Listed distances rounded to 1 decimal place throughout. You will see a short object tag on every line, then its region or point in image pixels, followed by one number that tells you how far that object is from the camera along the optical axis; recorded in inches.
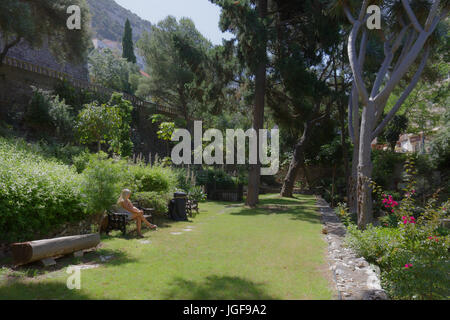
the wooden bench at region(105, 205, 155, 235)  264.8
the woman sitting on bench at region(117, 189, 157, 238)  263.4
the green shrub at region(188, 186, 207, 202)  458.4
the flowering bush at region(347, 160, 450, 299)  165.2
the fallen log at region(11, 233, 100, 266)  163.6
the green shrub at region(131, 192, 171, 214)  333.1
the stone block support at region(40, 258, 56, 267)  169.8
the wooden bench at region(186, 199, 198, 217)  402.9
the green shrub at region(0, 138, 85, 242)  176.6
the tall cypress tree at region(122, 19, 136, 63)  1734.7
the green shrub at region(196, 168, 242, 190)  662.5
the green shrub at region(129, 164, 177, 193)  369.4
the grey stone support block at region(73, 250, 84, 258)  193.2
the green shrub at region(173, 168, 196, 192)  499.5
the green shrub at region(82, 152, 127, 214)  230.1
